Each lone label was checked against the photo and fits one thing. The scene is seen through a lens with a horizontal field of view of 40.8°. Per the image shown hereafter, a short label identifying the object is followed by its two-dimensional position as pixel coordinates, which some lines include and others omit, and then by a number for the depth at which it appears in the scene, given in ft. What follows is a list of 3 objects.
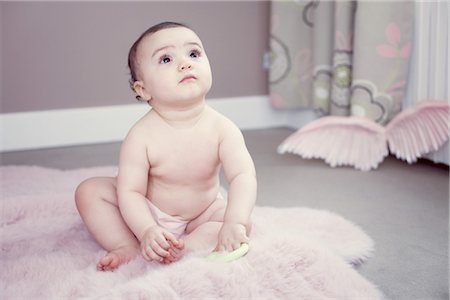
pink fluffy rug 2.68
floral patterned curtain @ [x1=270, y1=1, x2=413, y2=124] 5.75
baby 3.22
